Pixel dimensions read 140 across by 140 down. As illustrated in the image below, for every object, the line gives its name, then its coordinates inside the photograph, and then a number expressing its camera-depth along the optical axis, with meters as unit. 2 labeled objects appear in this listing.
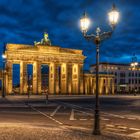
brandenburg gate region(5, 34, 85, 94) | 103.38
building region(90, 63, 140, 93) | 181.00
